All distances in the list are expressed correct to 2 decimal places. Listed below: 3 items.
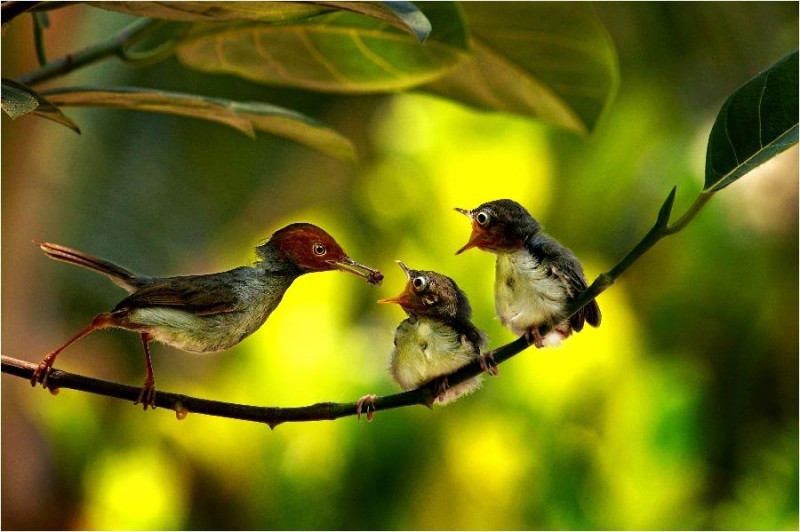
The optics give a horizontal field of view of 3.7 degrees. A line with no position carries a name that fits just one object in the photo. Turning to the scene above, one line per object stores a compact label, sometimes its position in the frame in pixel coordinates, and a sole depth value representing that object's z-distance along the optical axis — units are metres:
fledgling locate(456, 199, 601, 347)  3.78
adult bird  3.79
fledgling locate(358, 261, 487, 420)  3.82
